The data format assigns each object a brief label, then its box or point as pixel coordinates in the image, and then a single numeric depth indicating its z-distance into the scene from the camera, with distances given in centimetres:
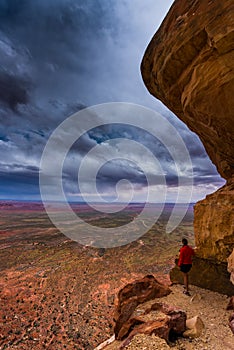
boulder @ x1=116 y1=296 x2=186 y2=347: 584
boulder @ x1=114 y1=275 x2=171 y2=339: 925
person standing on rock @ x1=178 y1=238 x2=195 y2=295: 988
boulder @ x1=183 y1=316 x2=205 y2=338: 614
